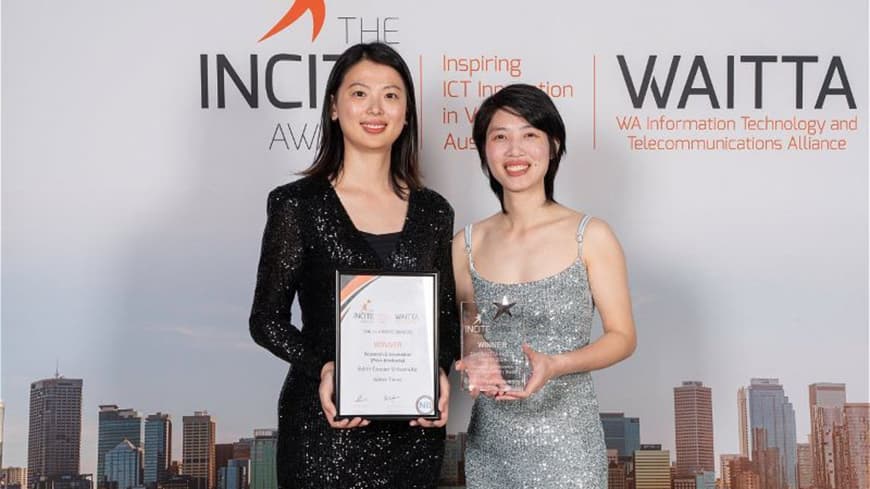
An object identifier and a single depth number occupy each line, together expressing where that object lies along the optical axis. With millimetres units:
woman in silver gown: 1953
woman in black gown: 1879
